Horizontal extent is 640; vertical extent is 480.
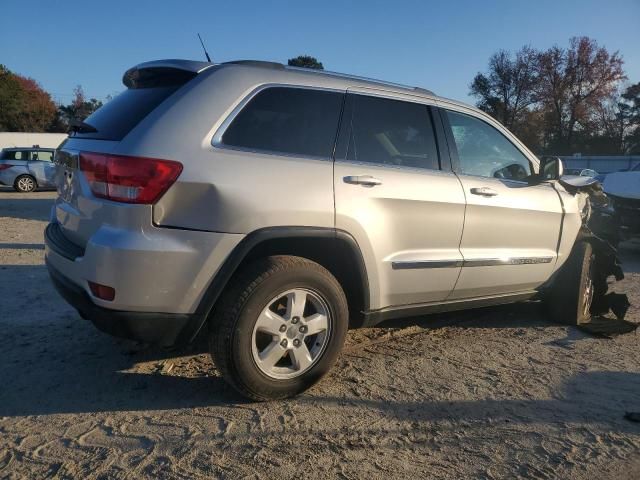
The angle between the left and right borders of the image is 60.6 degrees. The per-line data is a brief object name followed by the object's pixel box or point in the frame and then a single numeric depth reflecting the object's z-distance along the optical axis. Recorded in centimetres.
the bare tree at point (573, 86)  5247
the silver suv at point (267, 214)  284
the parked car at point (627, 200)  911
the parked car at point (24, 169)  2080
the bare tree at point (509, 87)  5225
